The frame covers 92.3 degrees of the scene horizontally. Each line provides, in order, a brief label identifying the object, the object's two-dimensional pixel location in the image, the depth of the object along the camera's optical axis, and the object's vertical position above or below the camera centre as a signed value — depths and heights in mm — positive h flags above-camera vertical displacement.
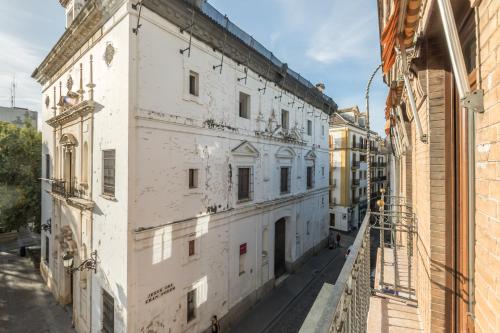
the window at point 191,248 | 9492 -3247
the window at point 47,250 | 15723 -5566
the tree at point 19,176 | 14703 -649
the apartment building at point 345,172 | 28078 -629
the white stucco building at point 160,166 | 7977 +28
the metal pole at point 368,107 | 6260 +1745
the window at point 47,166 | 15341 +16
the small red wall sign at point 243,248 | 12266 -4202
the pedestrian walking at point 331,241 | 22412 -7247
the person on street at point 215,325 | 9987 -6638
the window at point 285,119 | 16359 +3273
